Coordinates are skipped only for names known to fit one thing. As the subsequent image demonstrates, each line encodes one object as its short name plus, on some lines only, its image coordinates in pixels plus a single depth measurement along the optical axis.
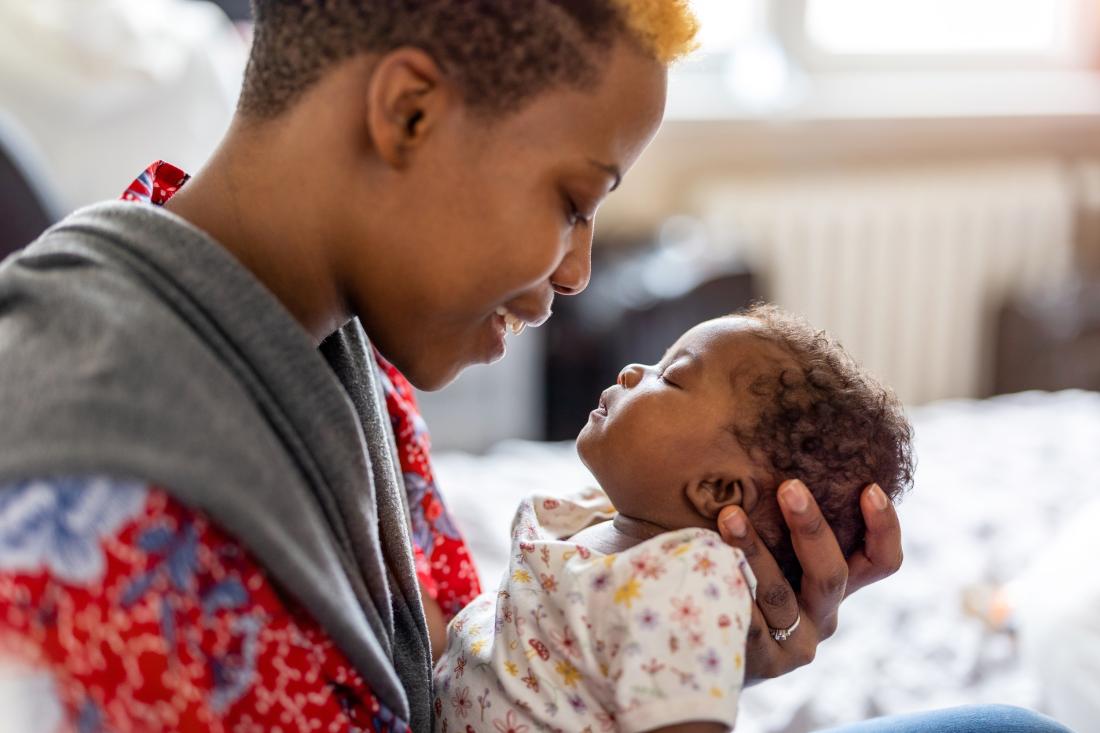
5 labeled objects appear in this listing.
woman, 0.66
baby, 0.92
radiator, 3.36
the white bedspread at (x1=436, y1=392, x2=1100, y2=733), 1.46
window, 3.63
